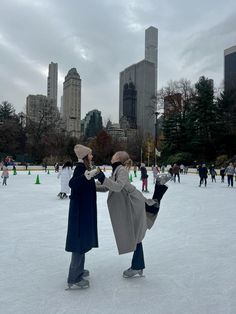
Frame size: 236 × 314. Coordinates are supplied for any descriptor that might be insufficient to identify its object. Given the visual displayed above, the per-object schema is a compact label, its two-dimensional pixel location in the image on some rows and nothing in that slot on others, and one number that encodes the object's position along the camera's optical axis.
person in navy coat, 2.43
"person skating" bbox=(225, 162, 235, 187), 13.16
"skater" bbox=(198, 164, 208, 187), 13.21
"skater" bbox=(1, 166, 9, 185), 11.90
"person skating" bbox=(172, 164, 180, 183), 15.28
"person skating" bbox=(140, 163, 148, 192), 10.14
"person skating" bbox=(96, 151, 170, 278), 2.60
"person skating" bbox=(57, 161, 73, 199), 8.08
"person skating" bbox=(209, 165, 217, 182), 16.88
